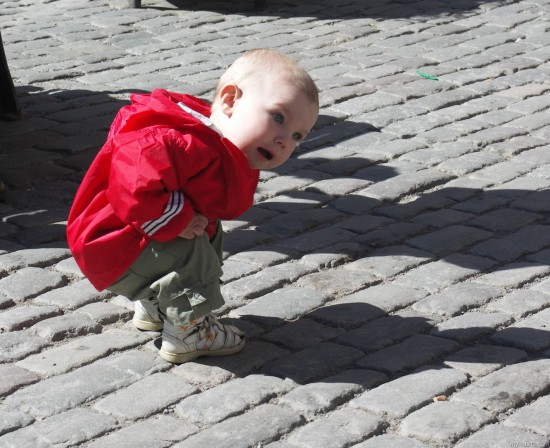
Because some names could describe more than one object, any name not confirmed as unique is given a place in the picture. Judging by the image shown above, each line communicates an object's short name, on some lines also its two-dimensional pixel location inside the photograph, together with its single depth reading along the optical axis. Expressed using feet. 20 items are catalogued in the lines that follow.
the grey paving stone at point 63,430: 15.69
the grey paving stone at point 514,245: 22.58
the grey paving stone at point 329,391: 16.59
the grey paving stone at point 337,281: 21.14
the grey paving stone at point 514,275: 21.12
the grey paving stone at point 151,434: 15.59
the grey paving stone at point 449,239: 22.94
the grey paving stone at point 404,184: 26.16
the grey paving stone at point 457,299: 20.04
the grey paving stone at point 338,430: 15.53
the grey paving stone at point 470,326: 18.95
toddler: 17.16
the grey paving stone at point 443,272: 21.22
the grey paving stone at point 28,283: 21.01
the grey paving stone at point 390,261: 21.95
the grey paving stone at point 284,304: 20.08
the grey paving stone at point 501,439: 15.22
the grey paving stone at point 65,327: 19.34
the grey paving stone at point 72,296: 20.67
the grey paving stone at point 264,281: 21.01
